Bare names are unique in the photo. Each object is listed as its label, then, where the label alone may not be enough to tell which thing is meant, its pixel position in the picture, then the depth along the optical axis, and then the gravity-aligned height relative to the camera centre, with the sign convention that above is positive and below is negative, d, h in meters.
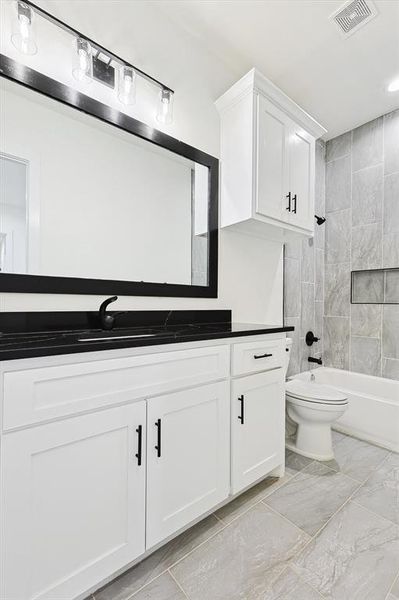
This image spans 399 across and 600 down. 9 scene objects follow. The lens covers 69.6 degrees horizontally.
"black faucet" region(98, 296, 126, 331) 1.27 -0.08
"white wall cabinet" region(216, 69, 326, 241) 1.73 +0.92
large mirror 1.23 +0.51
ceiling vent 1.63 +1.68
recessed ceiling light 2.21 +1.69
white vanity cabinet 0.81 -0.55
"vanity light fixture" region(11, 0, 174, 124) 1.18 +1.14
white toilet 1.88 -0.77
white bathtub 2.13 -0.82
